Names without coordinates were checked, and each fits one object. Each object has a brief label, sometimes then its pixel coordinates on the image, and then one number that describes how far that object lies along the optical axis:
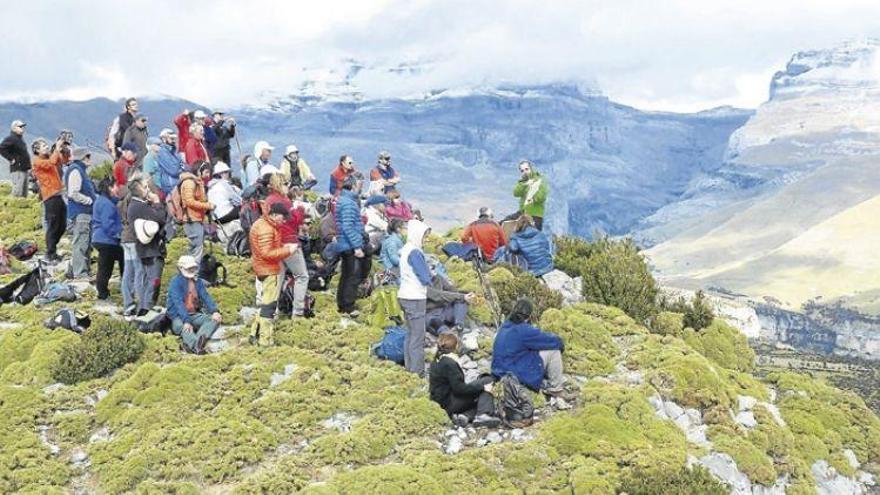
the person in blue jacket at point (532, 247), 22.47
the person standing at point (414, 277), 14.69
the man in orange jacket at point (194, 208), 18.38
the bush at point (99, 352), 15.84
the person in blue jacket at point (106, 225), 17.70
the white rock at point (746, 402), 16.05
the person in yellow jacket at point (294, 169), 25.23
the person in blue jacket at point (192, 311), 16.42
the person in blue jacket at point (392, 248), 17.30
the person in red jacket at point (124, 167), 21.17
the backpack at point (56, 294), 19.30
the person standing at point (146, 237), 16.38
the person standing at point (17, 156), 25.69
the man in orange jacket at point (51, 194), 21.97
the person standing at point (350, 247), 17.53
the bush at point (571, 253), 24.30
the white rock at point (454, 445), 13.27
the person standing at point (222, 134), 27.08
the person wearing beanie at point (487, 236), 23.47
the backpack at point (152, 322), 17.09
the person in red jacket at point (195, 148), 24.27
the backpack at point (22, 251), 23.97
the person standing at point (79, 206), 19.83
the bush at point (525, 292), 19.75
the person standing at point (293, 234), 16.73
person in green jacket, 24.12
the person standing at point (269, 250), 16.11
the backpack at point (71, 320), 17.23
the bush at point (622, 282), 21.03
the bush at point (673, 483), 11.96
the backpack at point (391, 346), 16.44
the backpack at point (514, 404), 13.82
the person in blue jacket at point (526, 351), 13.96
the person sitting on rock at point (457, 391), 13.84
